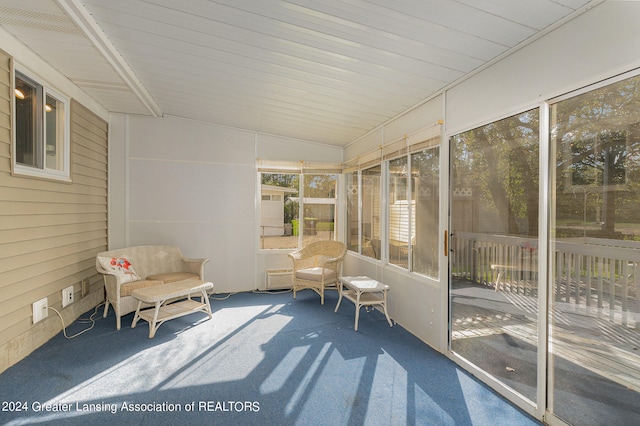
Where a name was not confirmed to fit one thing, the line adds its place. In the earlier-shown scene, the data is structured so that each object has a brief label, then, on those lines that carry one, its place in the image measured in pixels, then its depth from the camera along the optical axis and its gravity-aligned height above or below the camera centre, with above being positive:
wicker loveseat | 3.50 -0.82
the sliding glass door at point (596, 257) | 1.66 -0.27
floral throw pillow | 3.53 -0.72
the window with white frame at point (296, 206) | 5.20 +0.07
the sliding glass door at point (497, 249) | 2.18 -0.32
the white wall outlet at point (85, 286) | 3.69 -0.97
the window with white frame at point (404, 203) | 3.15 +0.09
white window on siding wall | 2.68 +0.78
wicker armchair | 4.43 -0.89
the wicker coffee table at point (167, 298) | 3.23 -1.04
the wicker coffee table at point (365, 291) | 3.50 -1.03
